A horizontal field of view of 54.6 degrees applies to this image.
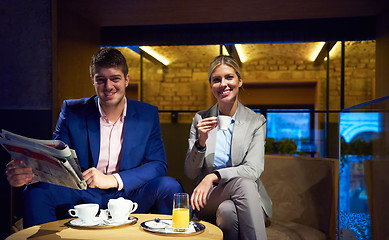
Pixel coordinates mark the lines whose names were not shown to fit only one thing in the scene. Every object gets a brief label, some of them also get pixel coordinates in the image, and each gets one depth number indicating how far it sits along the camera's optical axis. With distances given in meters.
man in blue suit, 1.79
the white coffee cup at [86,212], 1.42
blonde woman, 1.66
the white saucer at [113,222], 1.43
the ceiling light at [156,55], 6.91
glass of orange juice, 1.38
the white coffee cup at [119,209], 1.45
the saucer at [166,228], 1.34
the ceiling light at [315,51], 6.88
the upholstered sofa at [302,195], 2.07
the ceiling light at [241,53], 6.96
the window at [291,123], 7.76
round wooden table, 1.30
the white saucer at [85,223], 1.43
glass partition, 1.80
